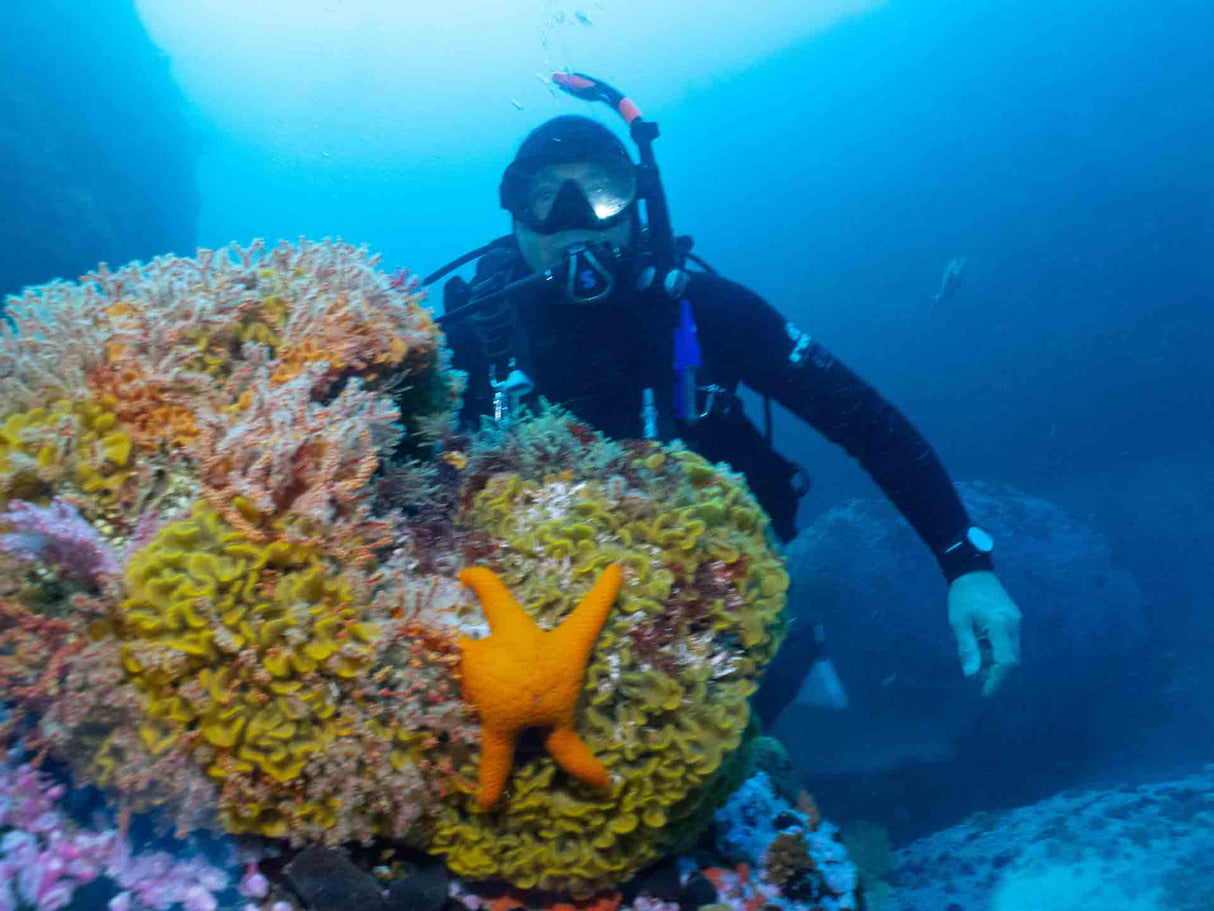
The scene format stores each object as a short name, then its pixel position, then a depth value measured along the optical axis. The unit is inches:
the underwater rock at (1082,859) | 45.4
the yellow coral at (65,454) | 22.4
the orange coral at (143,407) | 24.0
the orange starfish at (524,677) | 22.8
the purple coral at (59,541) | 20.5
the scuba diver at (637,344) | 41.1
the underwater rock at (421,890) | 24.9
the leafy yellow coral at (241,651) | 20.8
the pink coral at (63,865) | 20.3
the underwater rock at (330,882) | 23.2
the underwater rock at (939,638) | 92.0
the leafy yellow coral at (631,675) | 25.8
